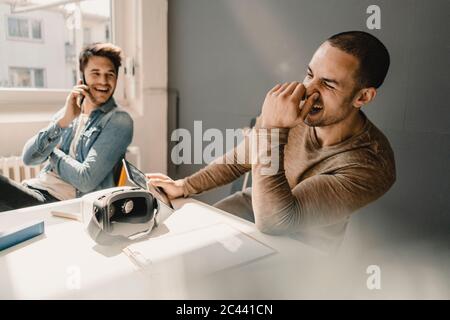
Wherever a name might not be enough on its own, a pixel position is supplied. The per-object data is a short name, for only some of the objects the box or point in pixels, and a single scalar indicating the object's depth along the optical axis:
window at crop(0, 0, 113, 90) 1.86
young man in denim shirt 1.60
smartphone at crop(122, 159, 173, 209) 1.24
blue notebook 0.93
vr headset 0.98
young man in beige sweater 1.00
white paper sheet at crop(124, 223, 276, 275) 0.88
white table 0.77
